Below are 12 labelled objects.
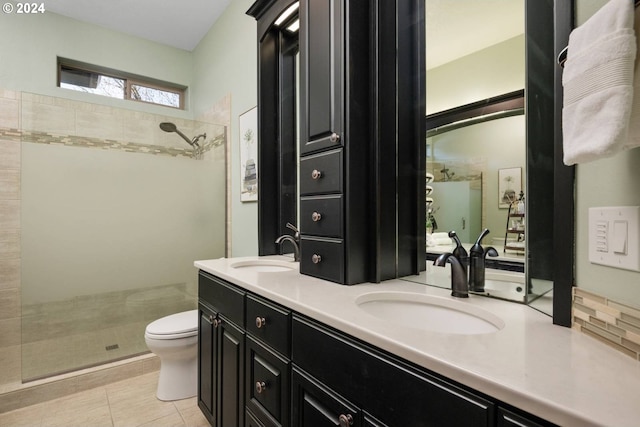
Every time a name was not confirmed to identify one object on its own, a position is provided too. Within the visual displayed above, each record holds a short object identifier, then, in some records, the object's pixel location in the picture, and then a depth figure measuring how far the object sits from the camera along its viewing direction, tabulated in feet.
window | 9.69
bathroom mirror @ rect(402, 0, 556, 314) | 2.93
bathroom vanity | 1.61
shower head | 9.03
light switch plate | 1.93
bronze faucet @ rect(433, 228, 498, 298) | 3.31
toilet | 6.33
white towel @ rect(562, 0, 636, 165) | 1.63
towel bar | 2.15
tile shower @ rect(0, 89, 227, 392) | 7.47
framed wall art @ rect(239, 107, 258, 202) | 7.80
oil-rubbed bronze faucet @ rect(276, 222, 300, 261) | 5.89
